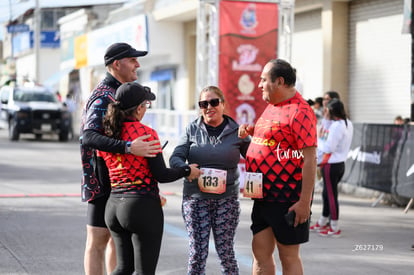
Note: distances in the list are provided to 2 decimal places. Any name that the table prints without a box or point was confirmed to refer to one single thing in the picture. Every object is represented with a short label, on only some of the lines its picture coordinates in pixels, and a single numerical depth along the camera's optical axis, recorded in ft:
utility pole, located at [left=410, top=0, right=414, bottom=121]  40.14
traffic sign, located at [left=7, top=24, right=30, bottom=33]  137.80
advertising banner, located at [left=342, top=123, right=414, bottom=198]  37.19
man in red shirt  16.44
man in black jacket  16.98
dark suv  88.53
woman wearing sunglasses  18.52
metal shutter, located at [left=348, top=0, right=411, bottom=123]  57.82
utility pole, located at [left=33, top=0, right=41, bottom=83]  126.92
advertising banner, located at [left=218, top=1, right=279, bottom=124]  43.86
